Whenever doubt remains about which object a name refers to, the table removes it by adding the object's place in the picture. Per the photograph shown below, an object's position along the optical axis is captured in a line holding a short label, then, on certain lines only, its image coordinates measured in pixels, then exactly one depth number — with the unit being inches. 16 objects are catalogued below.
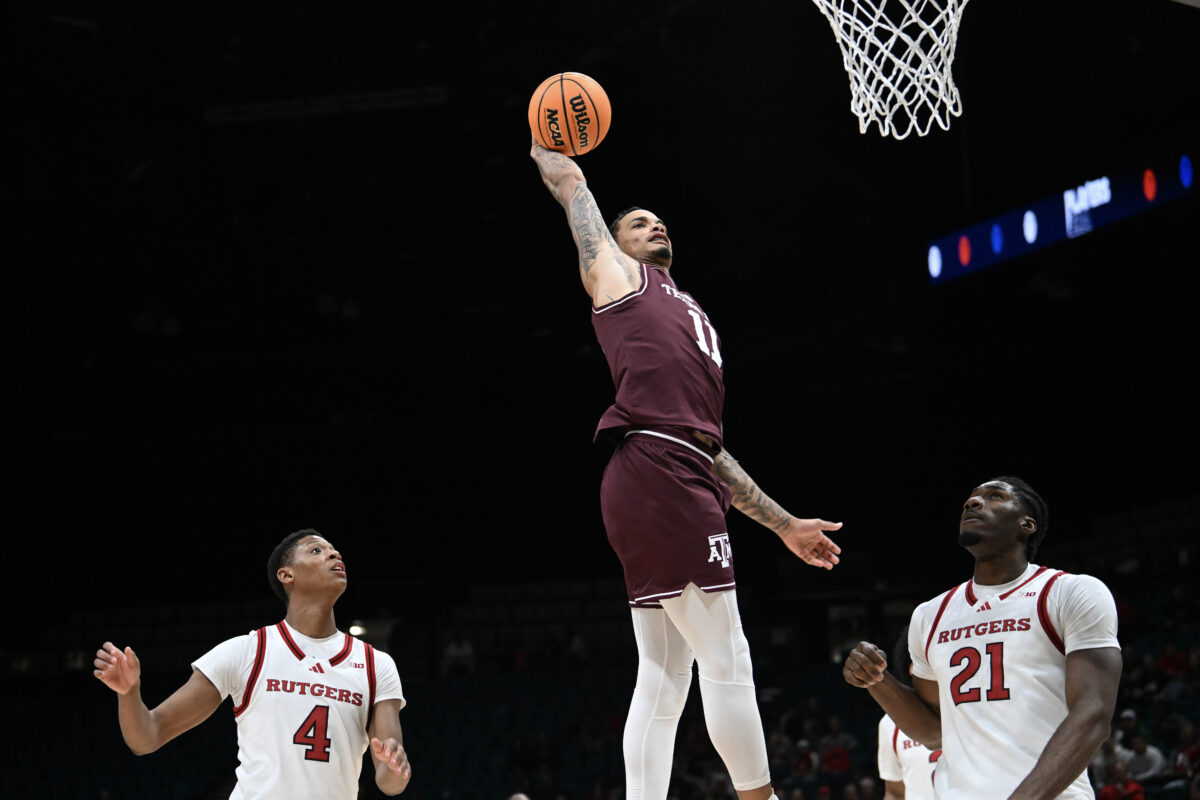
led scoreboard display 494.6
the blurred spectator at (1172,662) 573.6
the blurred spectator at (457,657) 843.4
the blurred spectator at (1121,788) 444.8
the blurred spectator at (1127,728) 510.6
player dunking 171.0
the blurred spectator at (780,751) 625.6
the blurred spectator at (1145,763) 483.8
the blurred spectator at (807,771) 583.2
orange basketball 192.9
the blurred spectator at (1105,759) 484.4
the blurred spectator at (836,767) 574.2
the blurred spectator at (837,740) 612.4
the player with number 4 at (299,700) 180.5
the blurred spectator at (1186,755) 474.6
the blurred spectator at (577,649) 840.9
